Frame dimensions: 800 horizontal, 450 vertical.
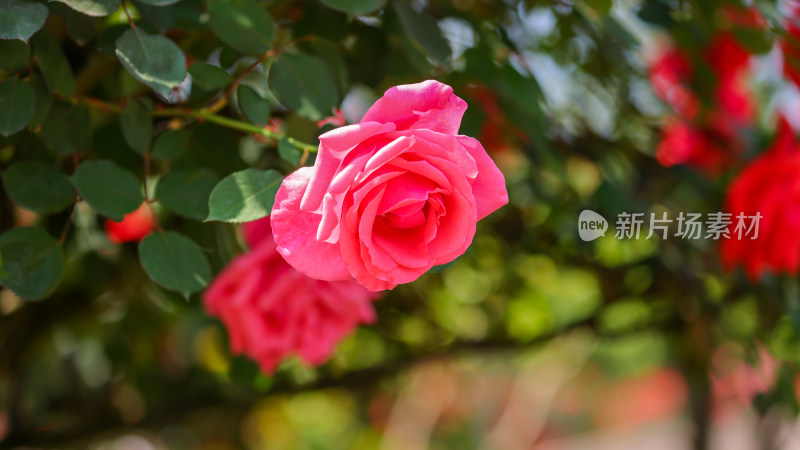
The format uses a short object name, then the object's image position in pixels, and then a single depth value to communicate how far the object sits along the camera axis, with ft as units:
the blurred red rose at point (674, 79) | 3.02
